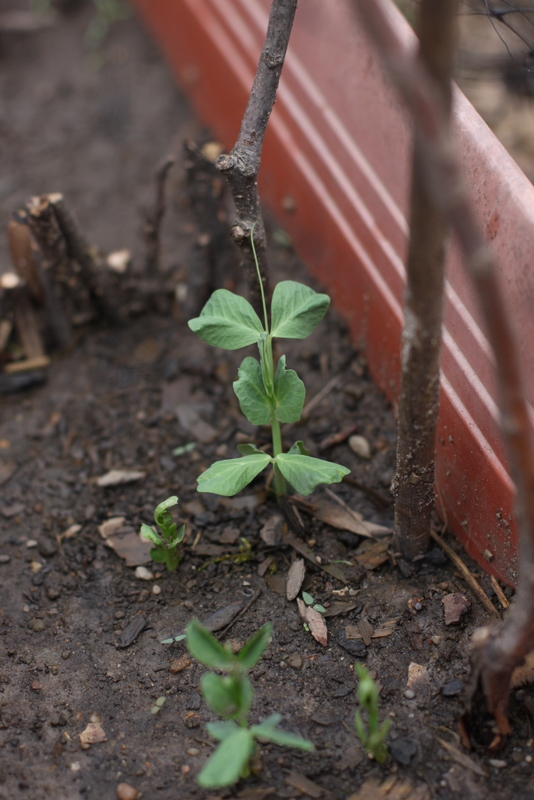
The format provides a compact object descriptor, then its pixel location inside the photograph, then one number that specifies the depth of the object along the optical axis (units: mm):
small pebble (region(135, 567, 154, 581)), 999
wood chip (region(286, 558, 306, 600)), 979
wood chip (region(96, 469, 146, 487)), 1049
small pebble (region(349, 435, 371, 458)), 1052
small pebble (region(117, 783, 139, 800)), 905
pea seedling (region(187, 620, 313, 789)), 862
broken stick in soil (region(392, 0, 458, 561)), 842
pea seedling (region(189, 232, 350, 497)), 951
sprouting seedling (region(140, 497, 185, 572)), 964
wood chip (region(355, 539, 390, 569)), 992
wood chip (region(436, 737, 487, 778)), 905
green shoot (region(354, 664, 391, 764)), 879
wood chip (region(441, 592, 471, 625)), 958
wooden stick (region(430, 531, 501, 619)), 959
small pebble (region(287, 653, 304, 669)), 950
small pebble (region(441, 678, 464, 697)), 930
